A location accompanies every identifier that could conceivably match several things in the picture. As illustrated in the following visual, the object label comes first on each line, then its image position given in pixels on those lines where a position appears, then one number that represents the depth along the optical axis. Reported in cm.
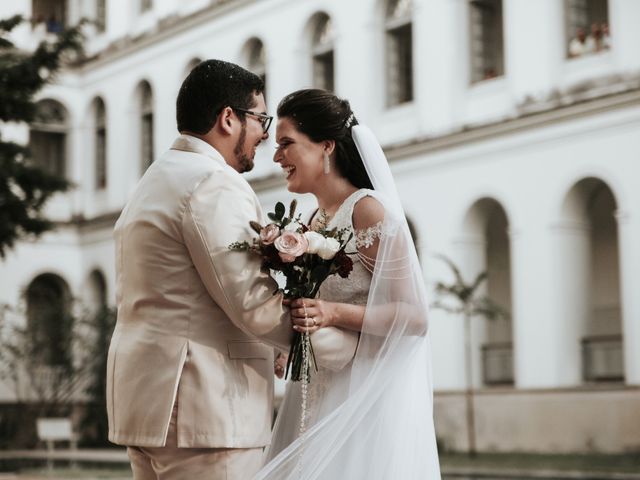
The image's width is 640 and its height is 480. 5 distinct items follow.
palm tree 2116
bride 471
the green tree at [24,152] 1708
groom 404
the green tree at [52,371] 2697
